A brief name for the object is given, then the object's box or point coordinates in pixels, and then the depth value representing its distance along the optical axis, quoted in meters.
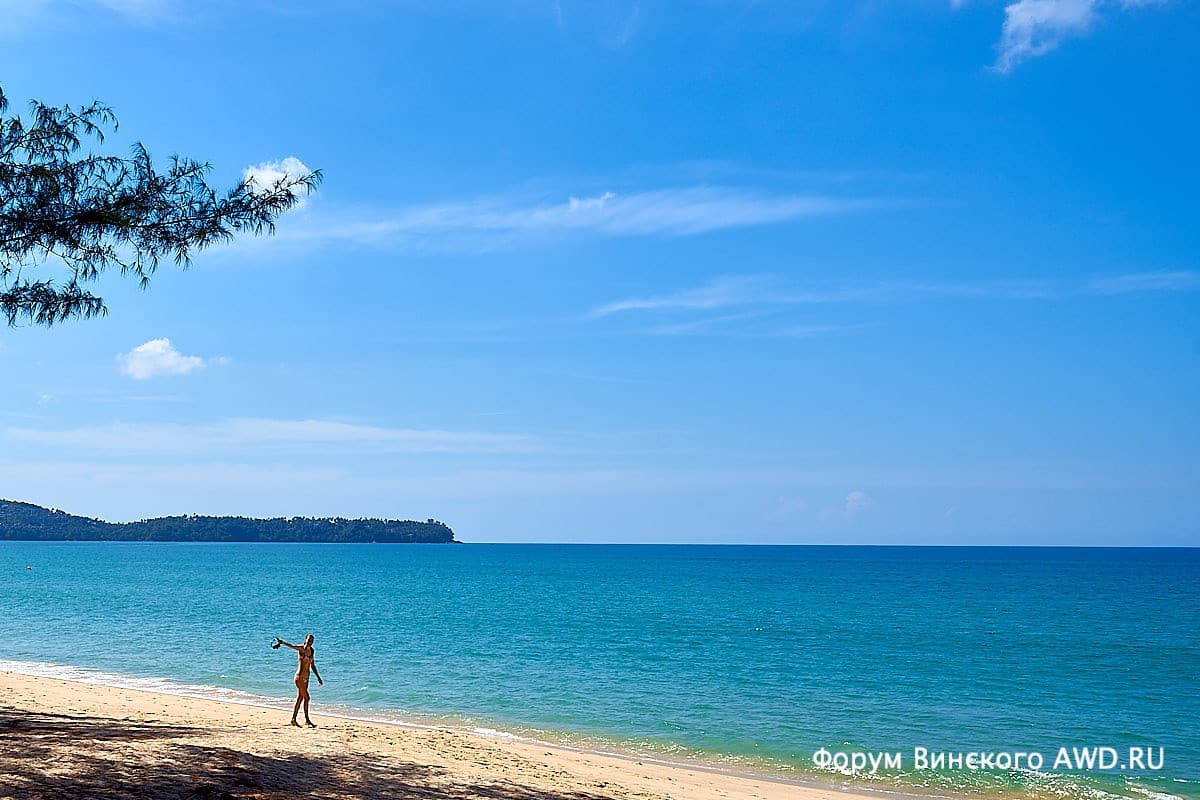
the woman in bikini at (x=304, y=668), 14.88
